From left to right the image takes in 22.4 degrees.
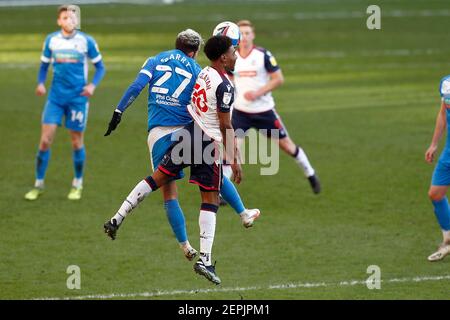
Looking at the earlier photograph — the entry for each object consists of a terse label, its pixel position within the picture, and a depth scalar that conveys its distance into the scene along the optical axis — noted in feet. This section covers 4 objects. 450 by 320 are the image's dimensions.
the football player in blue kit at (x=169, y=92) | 40.01
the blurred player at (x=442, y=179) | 47.16
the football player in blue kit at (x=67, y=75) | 59.36
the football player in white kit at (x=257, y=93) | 60.05
